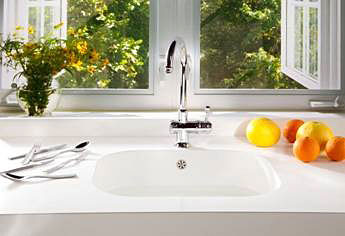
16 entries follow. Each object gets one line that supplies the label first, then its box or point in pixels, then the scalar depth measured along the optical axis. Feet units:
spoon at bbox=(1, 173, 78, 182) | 3.29
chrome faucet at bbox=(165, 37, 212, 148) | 4.67
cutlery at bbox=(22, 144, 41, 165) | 3.85
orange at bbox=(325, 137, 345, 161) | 4.01
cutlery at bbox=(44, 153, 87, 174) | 3.58
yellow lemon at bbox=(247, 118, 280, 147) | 4.67
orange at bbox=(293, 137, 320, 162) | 3.98
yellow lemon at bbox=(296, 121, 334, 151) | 4.33
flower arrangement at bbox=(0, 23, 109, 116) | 5.36
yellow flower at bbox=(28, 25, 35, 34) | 5.74
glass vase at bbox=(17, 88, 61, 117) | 5.35
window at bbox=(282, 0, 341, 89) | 6.45
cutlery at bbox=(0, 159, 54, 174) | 3.50
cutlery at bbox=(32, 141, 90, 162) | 3.96
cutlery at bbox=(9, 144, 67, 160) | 4.03
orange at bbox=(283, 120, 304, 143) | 4.86
